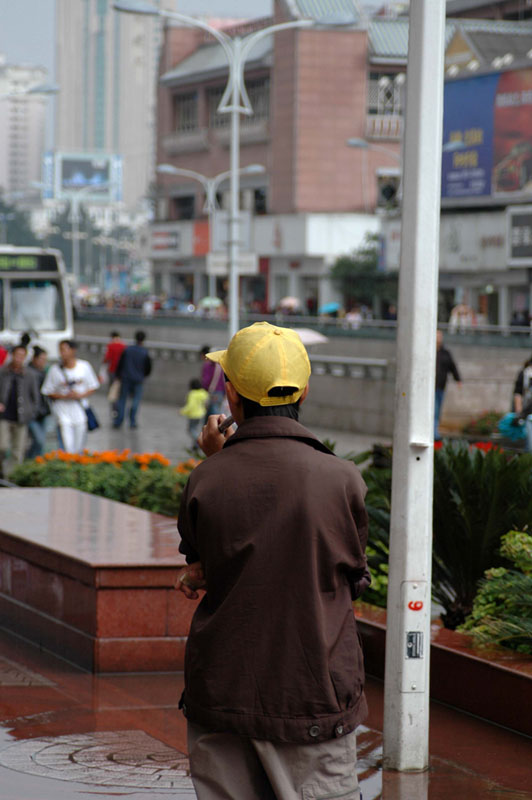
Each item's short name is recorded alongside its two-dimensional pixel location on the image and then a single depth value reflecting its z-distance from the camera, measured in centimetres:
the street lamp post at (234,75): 2367
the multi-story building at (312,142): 5675
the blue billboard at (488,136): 5153
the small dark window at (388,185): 6863
